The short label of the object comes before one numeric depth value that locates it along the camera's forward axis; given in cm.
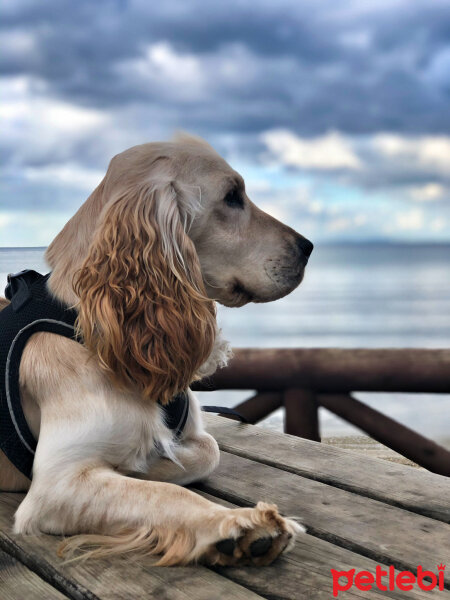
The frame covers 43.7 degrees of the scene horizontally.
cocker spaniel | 45
